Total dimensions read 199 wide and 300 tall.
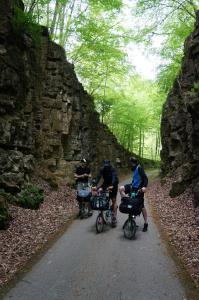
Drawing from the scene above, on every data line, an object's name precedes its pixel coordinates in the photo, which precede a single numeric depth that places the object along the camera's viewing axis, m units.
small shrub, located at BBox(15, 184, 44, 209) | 12.34
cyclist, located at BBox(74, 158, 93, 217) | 12.98
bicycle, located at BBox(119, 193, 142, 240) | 9.58
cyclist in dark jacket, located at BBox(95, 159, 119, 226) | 11.09
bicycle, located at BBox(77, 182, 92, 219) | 12.69
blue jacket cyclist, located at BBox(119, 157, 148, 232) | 9.99
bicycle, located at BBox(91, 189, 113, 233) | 10.34
